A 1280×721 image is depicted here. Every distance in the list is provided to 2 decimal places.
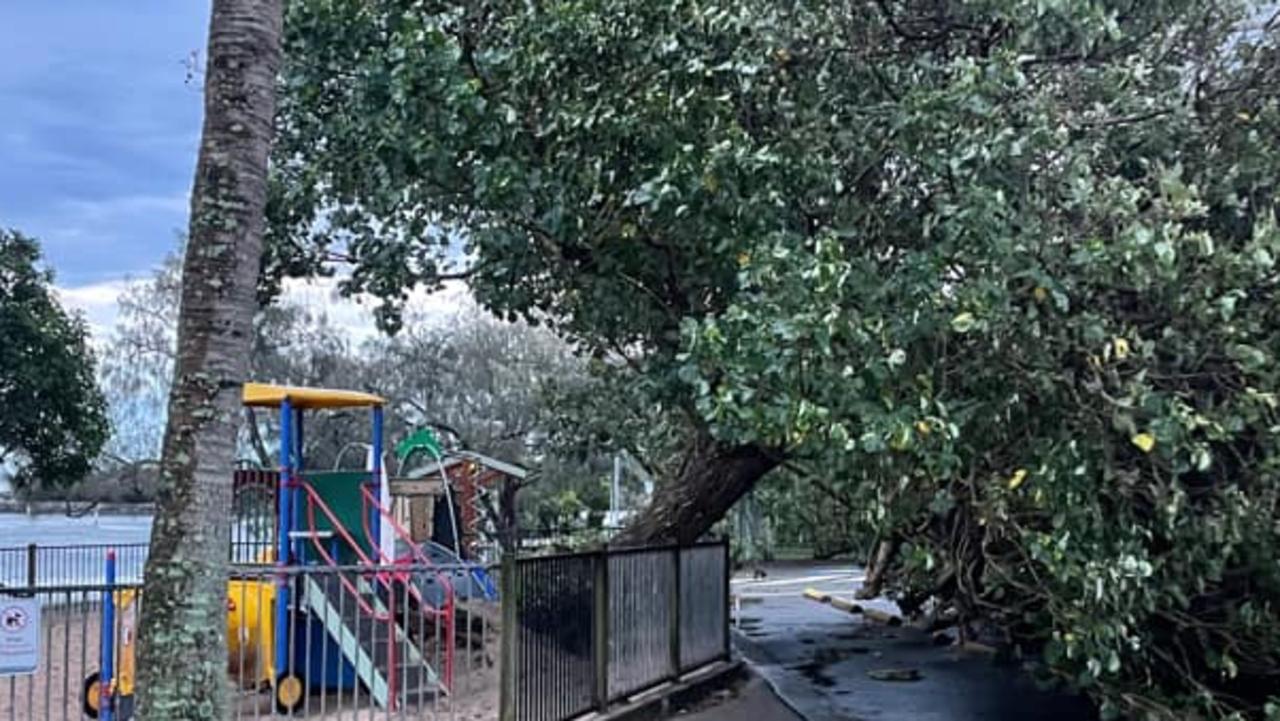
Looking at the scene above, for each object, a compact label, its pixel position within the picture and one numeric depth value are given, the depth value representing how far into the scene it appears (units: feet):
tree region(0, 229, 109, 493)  60.23
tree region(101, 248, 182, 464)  95.76
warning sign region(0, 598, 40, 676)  20.97
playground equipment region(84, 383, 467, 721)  32.58
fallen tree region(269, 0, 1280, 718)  24.16
